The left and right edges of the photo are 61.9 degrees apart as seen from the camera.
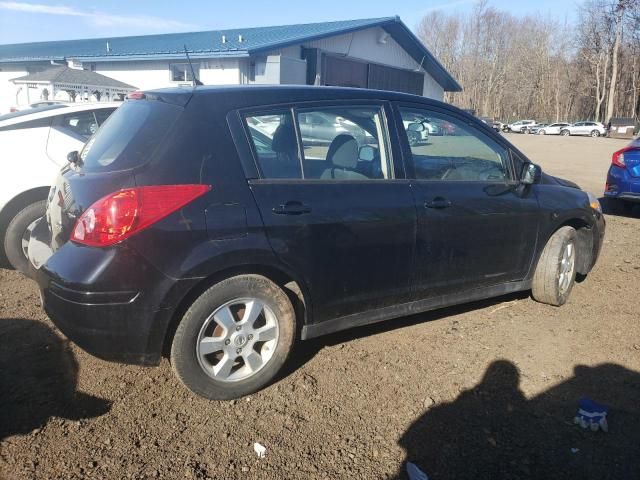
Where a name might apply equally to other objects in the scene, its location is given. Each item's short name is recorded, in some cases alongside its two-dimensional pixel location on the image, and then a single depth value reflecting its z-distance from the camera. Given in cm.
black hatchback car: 272
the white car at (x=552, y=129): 5629
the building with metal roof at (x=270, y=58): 1989
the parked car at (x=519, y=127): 6234
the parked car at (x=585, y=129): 5350
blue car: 838
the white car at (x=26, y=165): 481
